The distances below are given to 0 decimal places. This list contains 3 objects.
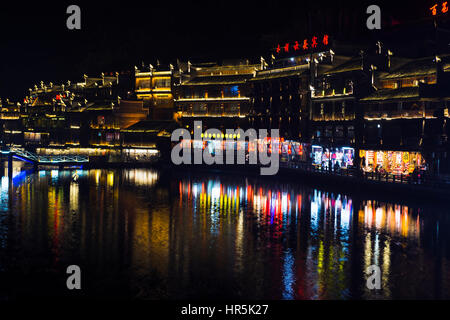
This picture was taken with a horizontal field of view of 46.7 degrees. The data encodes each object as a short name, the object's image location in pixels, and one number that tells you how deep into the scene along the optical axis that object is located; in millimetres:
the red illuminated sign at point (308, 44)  76338
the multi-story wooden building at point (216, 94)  91438
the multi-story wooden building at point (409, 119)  51844
